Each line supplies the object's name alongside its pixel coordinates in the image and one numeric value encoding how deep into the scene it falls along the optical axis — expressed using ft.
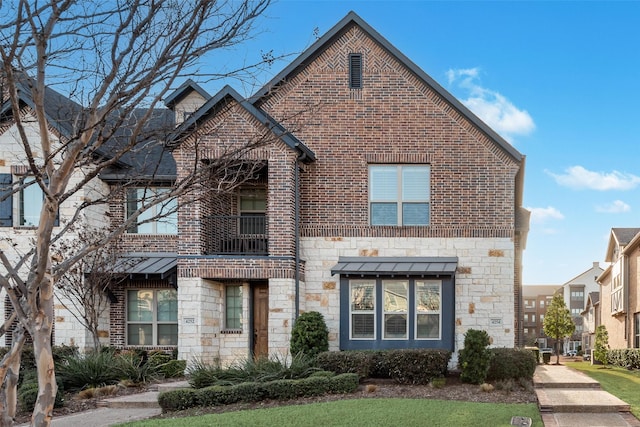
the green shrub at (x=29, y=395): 40.52
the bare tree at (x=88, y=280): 55.77
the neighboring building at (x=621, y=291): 96.78
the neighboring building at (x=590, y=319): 161.97
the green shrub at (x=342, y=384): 41.68
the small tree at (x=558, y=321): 115.75
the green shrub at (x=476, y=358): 45.78
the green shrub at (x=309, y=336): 51.03
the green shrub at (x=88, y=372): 47.55
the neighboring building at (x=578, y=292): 279.49
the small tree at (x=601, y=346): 96.26
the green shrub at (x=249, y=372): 42.52
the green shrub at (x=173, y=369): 53.72
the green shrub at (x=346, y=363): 45.42
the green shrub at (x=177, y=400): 38.93
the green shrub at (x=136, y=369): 49.78
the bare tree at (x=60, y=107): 19.53
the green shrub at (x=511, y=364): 46.78
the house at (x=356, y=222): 54.08
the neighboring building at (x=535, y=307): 357.20
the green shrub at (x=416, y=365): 45.34
